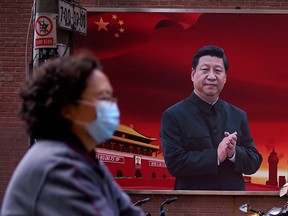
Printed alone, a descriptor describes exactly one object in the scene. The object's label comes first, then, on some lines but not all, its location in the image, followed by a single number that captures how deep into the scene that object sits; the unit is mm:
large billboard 11398
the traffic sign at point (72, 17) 6445
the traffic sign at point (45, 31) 6387
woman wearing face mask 2309
